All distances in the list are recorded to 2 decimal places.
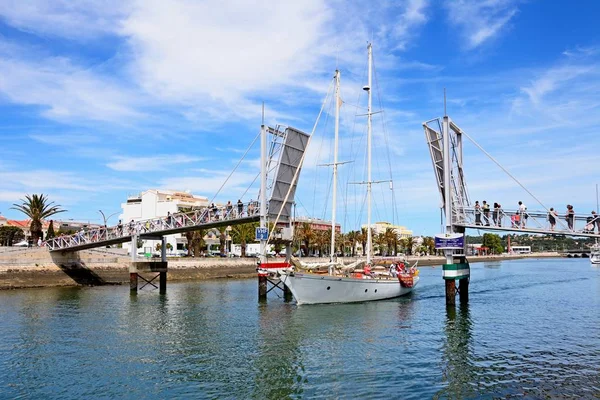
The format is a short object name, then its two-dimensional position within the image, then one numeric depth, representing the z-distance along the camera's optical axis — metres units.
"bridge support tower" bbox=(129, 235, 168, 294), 57.16
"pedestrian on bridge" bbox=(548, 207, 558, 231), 40.93
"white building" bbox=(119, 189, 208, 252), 131.12
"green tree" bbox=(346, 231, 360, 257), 148.99
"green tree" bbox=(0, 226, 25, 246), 132.50
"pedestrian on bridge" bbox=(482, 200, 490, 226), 43.66
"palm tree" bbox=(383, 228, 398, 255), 153.25
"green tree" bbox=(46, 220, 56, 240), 92.95
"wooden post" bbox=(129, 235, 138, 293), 56.56
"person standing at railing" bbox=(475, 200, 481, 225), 43.94
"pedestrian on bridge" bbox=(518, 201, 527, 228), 42.25
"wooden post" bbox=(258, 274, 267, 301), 47.28
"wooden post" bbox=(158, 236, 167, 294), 58.22
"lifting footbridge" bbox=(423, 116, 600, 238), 40.53
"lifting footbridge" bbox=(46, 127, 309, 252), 48.25
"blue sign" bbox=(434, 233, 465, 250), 42.47
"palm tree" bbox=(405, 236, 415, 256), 187.50
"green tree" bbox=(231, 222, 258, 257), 107.94
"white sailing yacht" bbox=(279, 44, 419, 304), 42.53
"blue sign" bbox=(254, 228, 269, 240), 44.75
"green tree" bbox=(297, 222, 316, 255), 123.11
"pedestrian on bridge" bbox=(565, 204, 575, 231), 40.56
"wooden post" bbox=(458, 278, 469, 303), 45.87
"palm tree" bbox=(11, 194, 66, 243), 73.06
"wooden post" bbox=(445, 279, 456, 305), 43.22
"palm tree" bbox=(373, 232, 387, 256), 151.50
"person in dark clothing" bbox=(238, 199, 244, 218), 50.65
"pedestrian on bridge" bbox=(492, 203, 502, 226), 43.22
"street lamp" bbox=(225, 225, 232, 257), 133.55
